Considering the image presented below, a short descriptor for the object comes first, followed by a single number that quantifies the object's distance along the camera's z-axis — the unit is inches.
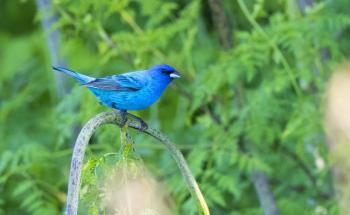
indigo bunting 307.6
